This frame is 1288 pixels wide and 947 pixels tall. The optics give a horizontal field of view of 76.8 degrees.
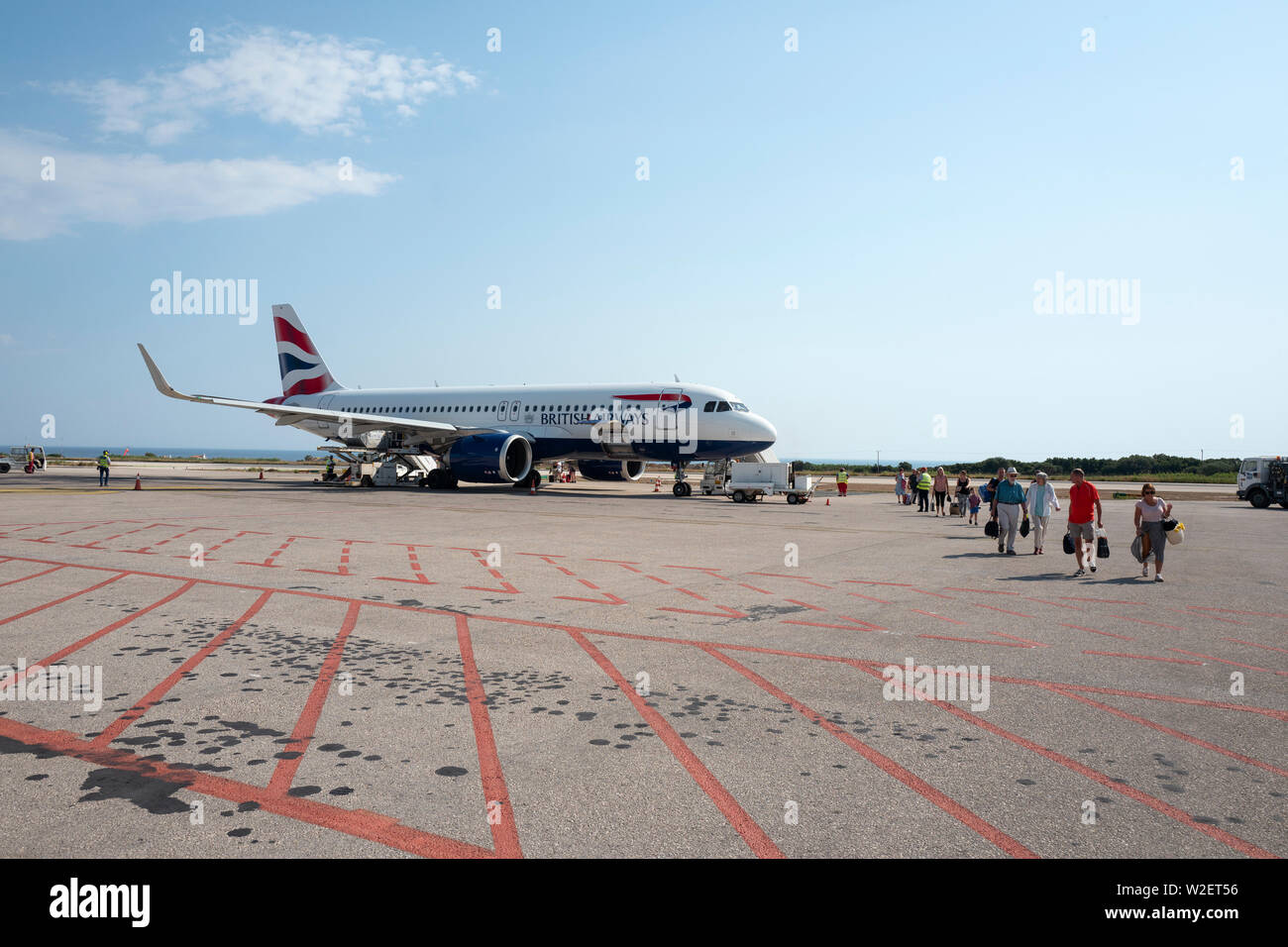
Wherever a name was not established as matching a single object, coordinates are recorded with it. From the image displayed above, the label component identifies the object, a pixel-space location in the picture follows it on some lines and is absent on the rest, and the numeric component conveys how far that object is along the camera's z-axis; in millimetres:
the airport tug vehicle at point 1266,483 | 36438
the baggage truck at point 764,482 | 33500
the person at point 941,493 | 29969
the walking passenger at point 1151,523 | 13500
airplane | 33500
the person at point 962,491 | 28348
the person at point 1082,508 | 14273
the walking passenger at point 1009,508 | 17219
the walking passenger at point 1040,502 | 16984
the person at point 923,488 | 31734
